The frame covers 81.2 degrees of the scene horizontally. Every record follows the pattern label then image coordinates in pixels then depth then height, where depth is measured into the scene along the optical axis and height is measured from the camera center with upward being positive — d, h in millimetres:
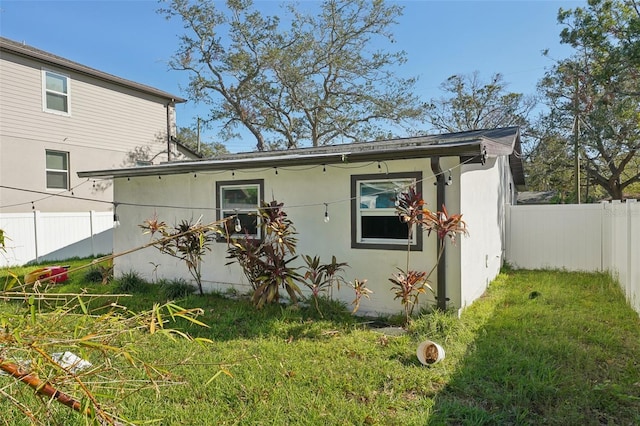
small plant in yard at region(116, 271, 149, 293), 7762 -1636
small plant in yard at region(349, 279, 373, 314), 5344 -1219
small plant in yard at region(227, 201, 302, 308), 5691 -824
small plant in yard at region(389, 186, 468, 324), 5062 -296
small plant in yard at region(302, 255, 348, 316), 5773 -1072
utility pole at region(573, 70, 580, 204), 15992 +2209
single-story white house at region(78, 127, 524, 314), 5590 +56
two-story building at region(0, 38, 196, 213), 11219 +2795
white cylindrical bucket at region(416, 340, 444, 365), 4004 -1614
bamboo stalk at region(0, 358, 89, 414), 1039 -501
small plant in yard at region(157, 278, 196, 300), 7203 -1631
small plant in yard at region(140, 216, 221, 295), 6840 -759
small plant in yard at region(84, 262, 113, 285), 8406 -1538
